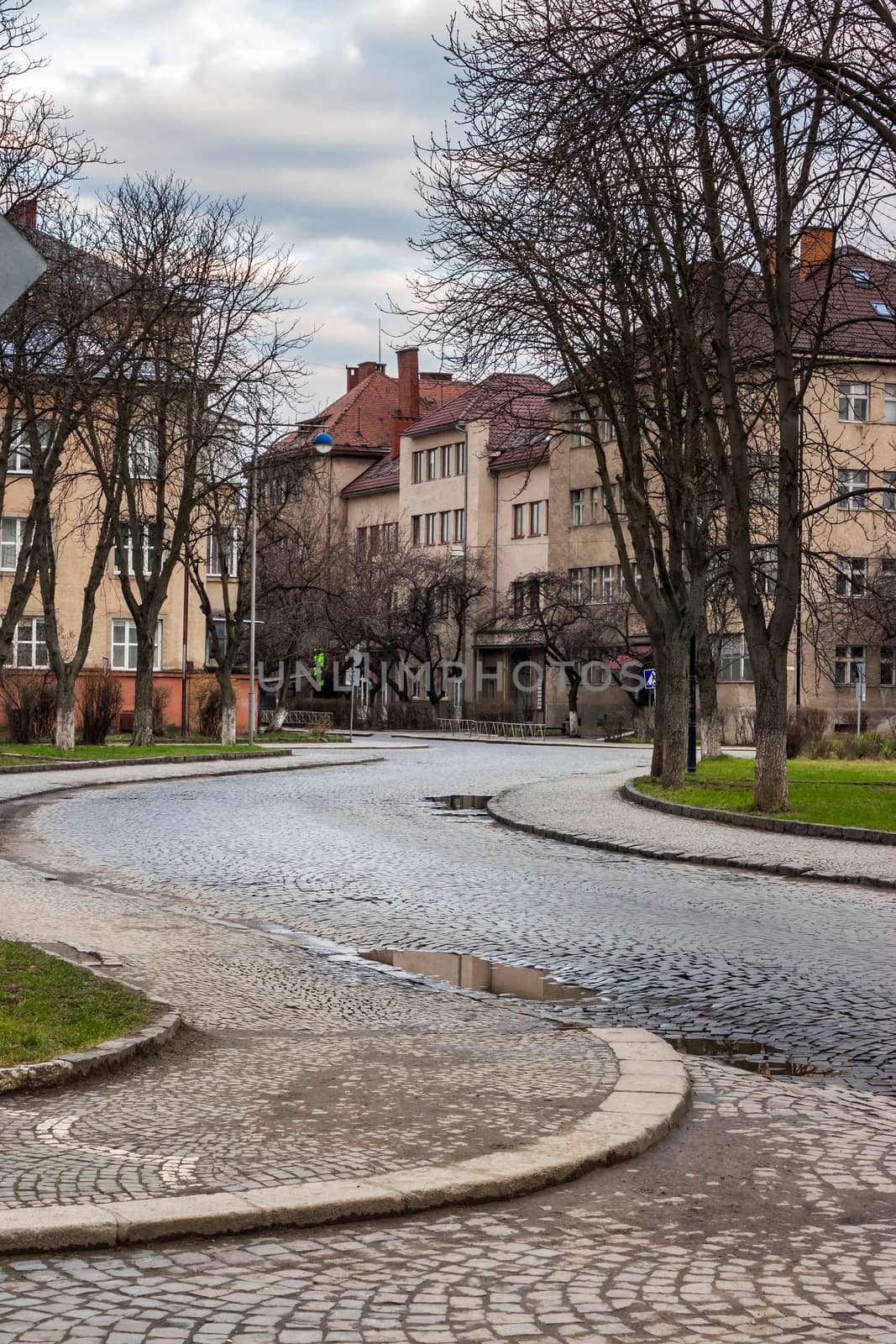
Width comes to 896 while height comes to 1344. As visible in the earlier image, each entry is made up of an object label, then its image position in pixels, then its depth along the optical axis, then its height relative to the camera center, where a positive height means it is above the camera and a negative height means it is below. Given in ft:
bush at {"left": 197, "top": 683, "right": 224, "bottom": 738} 172.24 -3.12
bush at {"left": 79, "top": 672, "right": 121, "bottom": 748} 143.54 -2.24
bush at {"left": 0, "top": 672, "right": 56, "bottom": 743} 145.18 -2.11
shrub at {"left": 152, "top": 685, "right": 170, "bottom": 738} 161.27 -2.27
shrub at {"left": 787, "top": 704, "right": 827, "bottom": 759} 143.02 -3.18
